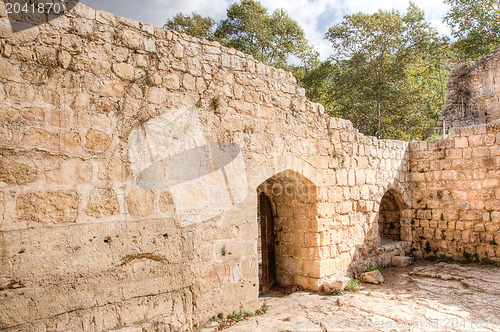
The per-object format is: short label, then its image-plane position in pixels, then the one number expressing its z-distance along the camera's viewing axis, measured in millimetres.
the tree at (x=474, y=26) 15078
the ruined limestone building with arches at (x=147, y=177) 2697
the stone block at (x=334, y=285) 5145
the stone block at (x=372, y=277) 5801
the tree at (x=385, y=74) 14961
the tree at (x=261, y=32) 15398
